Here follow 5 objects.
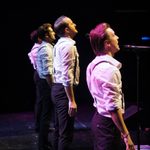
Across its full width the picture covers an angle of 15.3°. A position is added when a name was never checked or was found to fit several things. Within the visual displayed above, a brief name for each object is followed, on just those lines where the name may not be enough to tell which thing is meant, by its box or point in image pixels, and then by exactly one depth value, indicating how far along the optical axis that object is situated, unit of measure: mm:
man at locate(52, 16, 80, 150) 5079
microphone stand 5417
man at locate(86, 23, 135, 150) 3813
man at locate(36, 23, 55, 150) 6149
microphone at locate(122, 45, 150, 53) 5407
